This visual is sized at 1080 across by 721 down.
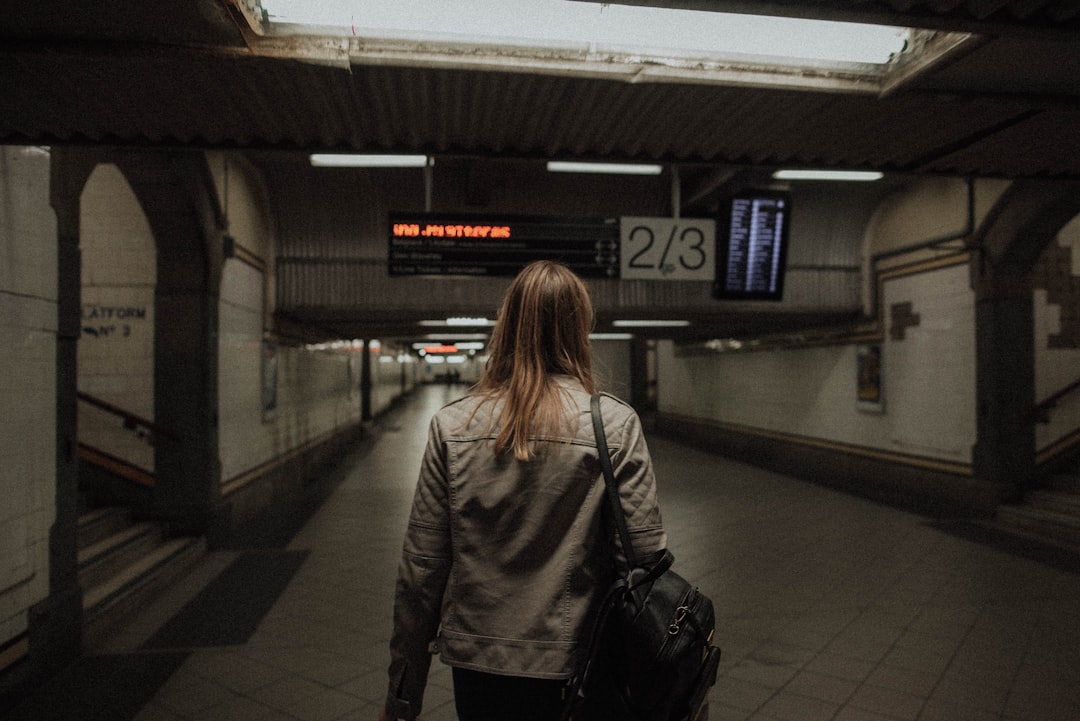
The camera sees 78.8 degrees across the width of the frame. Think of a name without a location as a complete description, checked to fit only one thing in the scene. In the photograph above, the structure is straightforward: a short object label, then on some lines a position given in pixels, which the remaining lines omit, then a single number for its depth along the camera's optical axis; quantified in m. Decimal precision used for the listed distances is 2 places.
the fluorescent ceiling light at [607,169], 6.96
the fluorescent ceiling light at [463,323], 11.93
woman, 1.45
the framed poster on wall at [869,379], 9.58
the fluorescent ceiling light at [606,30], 2.70
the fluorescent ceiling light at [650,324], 12.99
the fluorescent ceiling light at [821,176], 6.34
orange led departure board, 6.27
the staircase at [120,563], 4.47
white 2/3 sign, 6.53
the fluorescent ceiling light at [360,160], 5.77
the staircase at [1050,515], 6.71
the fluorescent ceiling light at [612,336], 17.43
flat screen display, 7.85
